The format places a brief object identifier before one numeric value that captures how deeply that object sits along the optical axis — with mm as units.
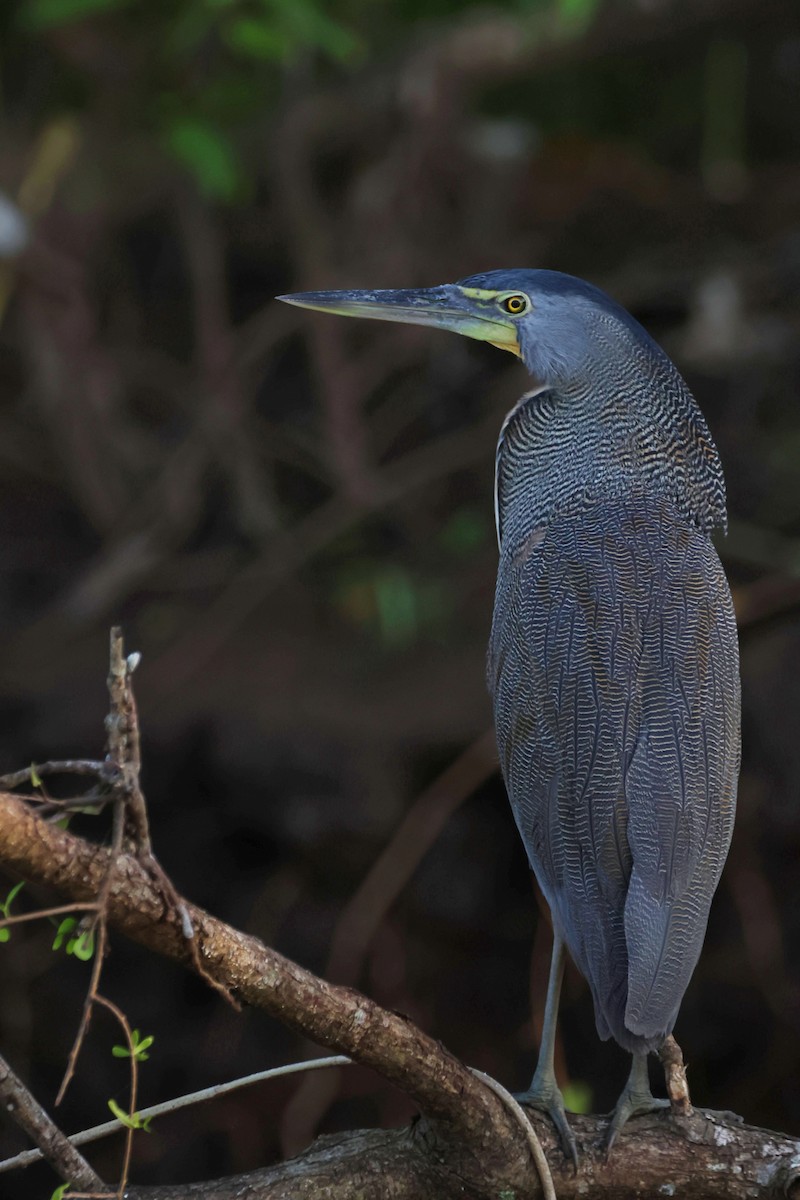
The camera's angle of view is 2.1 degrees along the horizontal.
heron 11354
